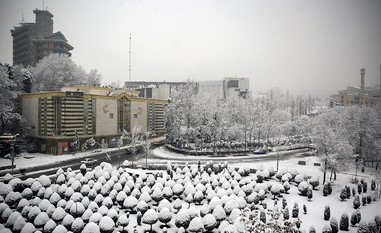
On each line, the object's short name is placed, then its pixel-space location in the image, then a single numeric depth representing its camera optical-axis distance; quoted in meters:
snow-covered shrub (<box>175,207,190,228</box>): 24.19
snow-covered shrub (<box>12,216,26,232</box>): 22.03
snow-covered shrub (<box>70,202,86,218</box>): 25.45
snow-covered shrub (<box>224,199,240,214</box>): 26.47
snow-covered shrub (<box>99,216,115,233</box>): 22.72
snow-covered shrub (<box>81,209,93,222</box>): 24.51
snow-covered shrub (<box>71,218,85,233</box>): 22.56
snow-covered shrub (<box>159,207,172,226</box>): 24.98
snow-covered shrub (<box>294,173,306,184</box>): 36.84
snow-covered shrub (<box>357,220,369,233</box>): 22.63
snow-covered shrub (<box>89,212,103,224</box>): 23.41
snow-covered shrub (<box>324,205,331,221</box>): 27.38
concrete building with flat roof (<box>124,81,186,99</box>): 115.44
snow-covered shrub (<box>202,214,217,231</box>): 23.77
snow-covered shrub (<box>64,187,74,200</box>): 29.08
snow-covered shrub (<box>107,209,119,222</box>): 24.59
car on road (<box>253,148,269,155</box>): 60.12
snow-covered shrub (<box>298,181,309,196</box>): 34.12
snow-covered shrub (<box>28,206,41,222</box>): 24.30
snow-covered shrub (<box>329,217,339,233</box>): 24.62
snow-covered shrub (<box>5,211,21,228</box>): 22.55
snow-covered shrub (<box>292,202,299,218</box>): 28.16
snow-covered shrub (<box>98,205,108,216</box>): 24.93
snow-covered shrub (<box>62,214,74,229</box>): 23.02
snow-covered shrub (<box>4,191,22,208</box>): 27.03
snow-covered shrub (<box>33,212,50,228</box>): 23.23
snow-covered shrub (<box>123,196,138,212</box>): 27.97
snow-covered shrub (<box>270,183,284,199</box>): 32.82
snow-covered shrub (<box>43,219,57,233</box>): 22.08
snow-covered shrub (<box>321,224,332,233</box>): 23.23
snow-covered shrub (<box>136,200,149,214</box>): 26.69
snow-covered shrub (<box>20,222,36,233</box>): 21.08
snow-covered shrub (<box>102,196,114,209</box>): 27.47
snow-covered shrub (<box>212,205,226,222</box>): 25.07
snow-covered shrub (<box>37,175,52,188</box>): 32.06
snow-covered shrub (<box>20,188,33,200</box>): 28.93
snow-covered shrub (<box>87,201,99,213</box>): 25.96
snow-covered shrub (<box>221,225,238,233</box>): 19.32
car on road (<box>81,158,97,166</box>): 45.44
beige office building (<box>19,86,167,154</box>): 55.56
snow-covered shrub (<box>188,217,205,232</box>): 22.89
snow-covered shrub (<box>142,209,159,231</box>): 24.55
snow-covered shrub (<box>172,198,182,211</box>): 28.08
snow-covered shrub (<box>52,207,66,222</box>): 24.19
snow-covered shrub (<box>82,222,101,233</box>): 21.24
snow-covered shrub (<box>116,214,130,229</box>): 23.88
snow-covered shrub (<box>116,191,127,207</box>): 29.28
